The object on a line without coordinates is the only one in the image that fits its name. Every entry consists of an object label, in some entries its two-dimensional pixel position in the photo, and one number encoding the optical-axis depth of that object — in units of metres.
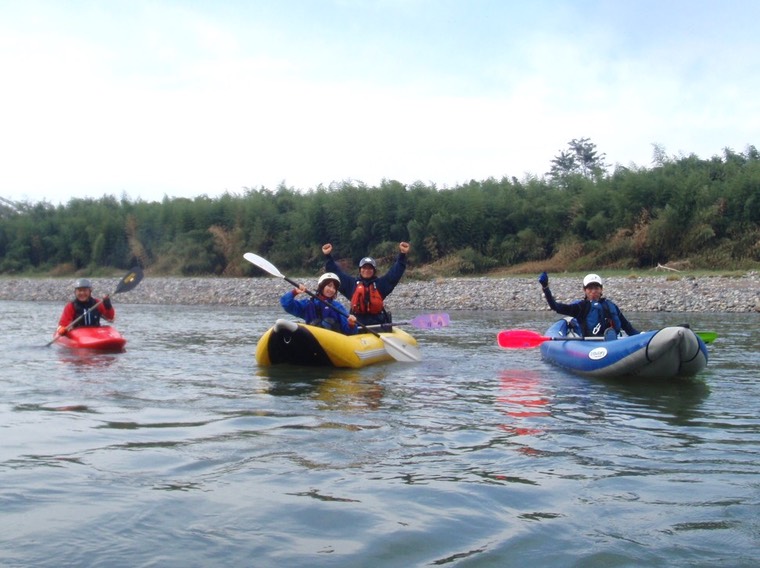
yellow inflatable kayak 7.89
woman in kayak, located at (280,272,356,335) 8.46
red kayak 9.39
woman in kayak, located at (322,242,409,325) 9.07
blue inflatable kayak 6.89
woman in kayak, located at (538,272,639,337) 7.93
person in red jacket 9.77
